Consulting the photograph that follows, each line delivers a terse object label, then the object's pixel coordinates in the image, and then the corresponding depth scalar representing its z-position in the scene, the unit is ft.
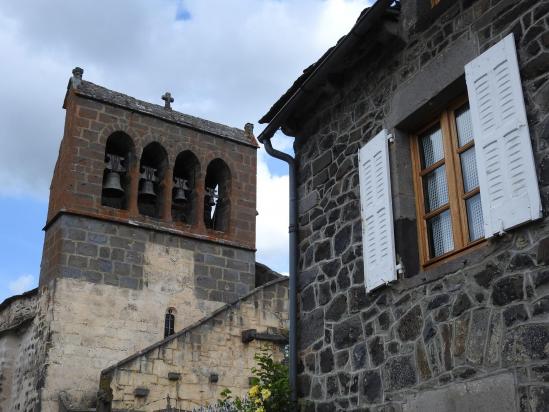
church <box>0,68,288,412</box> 37.42
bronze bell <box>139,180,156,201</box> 48.03
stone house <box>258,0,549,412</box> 13.89
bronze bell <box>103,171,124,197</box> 46.73
